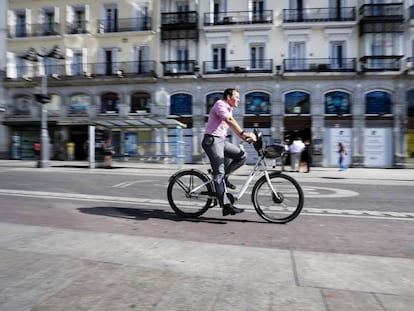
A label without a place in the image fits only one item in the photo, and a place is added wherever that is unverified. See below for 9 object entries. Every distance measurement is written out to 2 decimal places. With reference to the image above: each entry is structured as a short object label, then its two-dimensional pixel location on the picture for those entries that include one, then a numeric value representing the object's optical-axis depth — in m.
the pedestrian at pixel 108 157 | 17.77
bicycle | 4.96
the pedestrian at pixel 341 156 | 18.83
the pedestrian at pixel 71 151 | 27.02
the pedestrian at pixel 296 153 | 17.01
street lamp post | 17.23
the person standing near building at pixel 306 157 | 17.42
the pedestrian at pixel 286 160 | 20.10
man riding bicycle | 4.89
